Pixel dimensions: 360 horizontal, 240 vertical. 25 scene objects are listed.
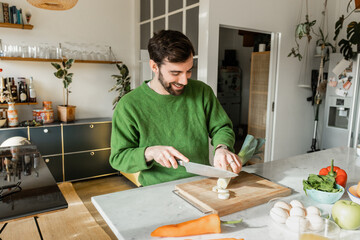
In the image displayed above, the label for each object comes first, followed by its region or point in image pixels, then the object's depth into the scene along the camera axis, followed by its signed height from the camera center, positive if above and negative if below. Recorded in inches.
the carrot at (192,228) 36.8 -20.1
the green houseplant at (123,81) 162.9 -4.5
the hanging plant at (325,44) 162.7 +19.0
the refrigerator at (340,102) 151.6 -13.6
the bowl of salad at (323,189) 46.6 -18.5
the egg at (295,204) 40.5 -18.1
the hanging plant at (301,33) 150.6 +23.5
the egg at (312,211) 37.8 -17.9
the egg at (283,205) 40.9 -18.5
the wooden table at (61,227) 87.4 -50.8
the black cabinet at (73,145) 138.3 -37.5
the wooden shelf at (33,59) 137.7 +6.1
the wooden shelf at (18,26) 135.7 +21.9
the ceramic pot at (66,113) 150.4 -21.7
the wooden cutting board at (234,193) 43.9 -19.8
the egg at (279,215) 39.3 -19.1
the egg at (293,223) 37.1 -19.2
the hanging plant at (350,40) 144.6 +19.0
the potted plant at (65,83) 145.8 -5.7
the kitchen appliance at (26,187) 55.0 -26.3
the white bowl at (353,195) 45.5 -19.1
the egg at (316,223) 32.8 -17.0
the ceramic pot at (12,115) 135.9 -21.0
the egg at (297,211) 38.2 -18.2
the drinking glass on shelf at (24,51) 143.0 +9.9
